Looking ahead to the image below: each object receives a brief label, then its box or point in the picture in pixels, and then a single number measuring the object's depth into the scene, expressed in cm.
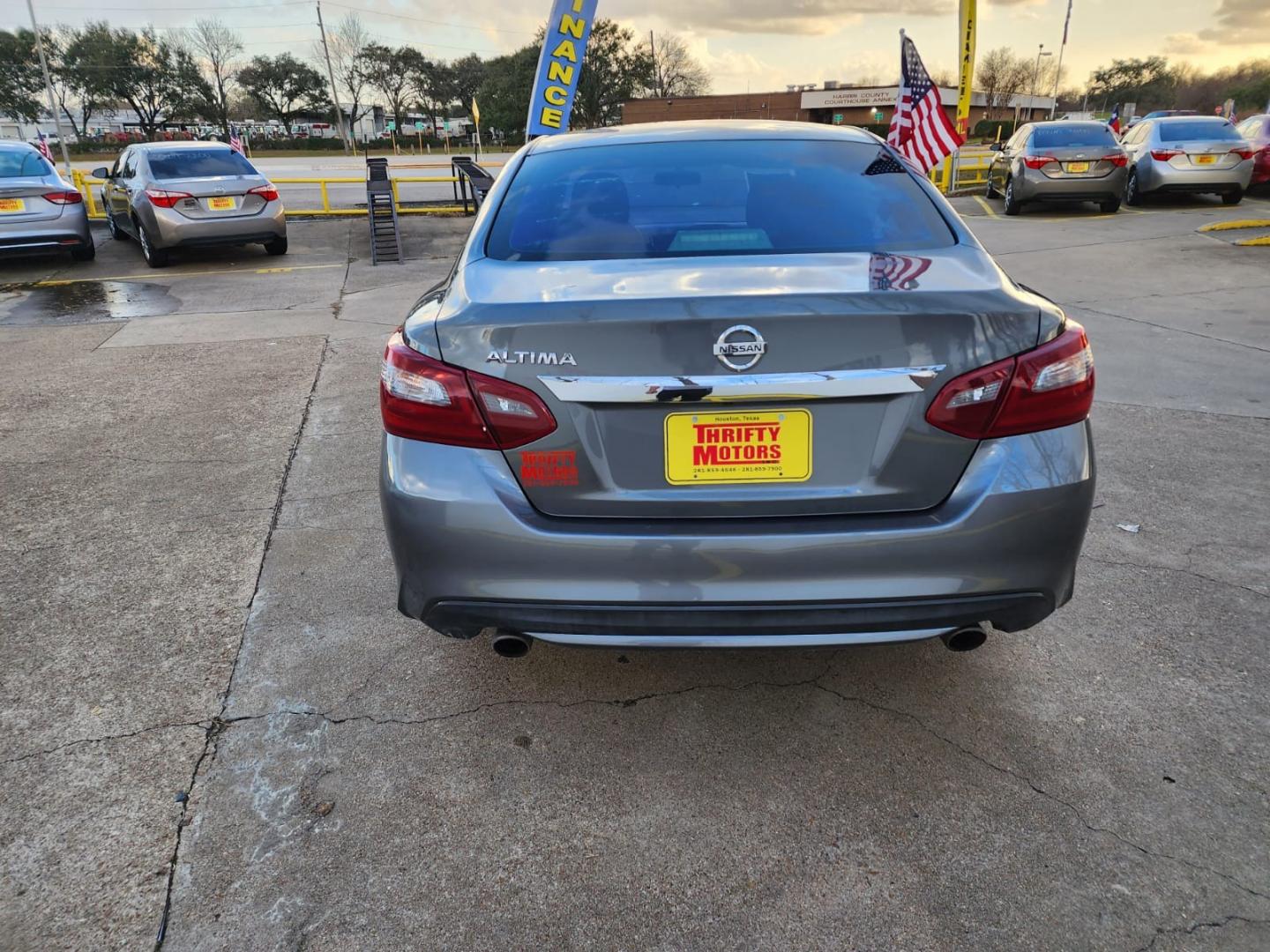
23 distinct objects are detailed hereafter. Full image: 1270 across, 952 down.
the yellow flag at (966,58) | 1817
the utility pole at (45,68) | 3675
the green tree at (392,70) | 8350
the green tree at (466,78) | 8844
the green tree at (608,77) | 6969
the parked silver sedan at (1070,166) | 1393
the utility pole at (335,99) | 7312
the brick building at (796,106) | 6488
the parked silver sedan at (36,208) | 1064
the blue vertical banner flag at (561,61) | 1241
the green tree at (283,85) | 8006
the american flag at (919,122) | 1227
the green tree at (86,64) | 6712
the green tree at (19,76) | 6319
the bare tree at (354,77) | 8219
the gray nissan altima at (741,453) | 197
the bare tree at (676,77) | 8525
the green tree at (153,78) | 6838
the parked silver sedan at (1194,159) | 1430
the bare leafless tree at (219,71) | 7569
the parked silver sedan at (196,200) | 1108
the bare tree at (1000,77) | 8831
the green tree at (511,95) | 7250
